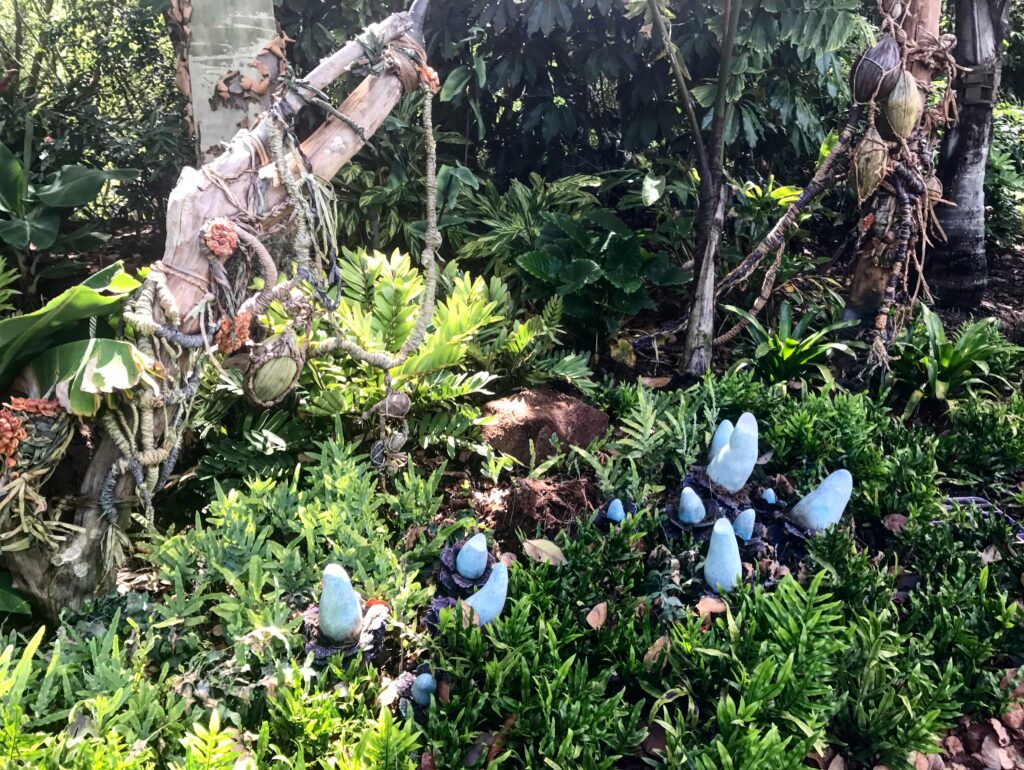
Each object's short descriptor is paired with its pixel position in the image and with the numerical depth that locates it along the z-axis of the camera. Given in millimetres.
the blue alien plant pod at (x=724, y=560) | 1789
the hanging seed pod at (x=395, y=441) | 2188
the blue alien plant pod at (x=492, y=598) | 1672
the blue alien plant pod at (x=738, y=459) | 2023
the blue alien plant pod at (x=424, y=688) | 1539
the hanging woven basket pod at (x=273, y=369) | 1849
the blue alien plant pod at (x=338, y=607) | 1495
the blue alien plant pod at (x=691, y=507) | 1990
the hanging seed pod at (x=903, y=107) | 2633
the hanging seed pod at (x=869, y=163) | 2682
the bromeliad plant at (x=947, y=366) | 3010
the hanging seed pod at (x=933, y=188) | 2877
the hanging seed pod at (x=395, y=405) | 2191
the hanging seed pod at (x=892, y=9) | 2682
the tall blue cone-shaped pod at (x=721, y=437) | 2164
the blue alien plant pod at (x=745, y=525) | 1931
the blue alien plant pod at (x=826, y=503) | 1997
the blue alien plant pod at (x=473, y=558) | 1754
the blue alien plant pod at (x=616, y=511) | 2041
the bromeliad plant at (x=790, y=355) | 3039
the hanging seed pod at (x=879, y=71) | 2594
